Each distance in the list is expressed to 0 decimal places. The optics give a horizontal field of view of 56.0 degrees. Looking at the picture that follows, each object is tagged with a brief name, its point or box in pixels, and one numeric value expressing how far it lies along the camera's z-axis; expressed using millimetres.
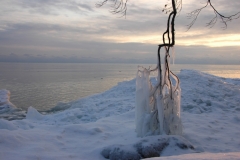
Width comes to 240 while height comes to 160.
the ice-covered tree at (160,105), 7934
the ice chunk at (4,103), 19408
